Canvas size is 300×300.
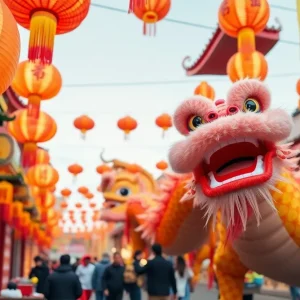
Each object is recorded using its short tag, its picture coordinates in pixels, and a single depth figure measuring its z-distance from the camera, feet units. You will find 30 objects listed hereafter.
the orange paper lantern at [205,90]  31.71
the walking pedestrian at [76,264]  33.62
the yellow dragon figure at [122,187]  41.75
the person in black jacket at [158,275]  20.79
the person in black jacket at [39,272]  30.27
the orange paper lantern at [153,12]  20.52
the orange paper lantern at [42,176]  34.53
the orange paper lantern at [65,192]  63.72
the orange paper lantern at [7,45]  10.13
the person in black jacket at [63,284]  18.37
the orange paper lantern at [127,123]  38.40
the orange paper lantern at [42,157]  37.35
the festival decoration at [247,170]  11.93
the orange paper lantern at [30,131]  25.21
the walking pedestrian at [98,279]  28.68
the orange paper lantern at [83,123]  38.04
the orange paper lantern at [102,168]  50.26
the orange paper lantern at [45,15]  15.69
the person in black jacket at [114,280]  25.54
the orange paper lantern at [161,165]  49.08
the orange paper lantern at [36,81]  21.59
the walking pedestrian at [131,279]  27.17
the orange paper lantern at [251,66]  23.27
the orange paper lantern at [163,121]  38.40
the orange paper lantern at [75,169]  50.83
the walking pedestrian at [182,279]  24.57
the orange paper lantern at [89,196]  68.35
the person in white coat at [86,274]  30.40
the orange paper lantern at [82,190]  65.44
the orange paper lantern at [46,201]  51.69
